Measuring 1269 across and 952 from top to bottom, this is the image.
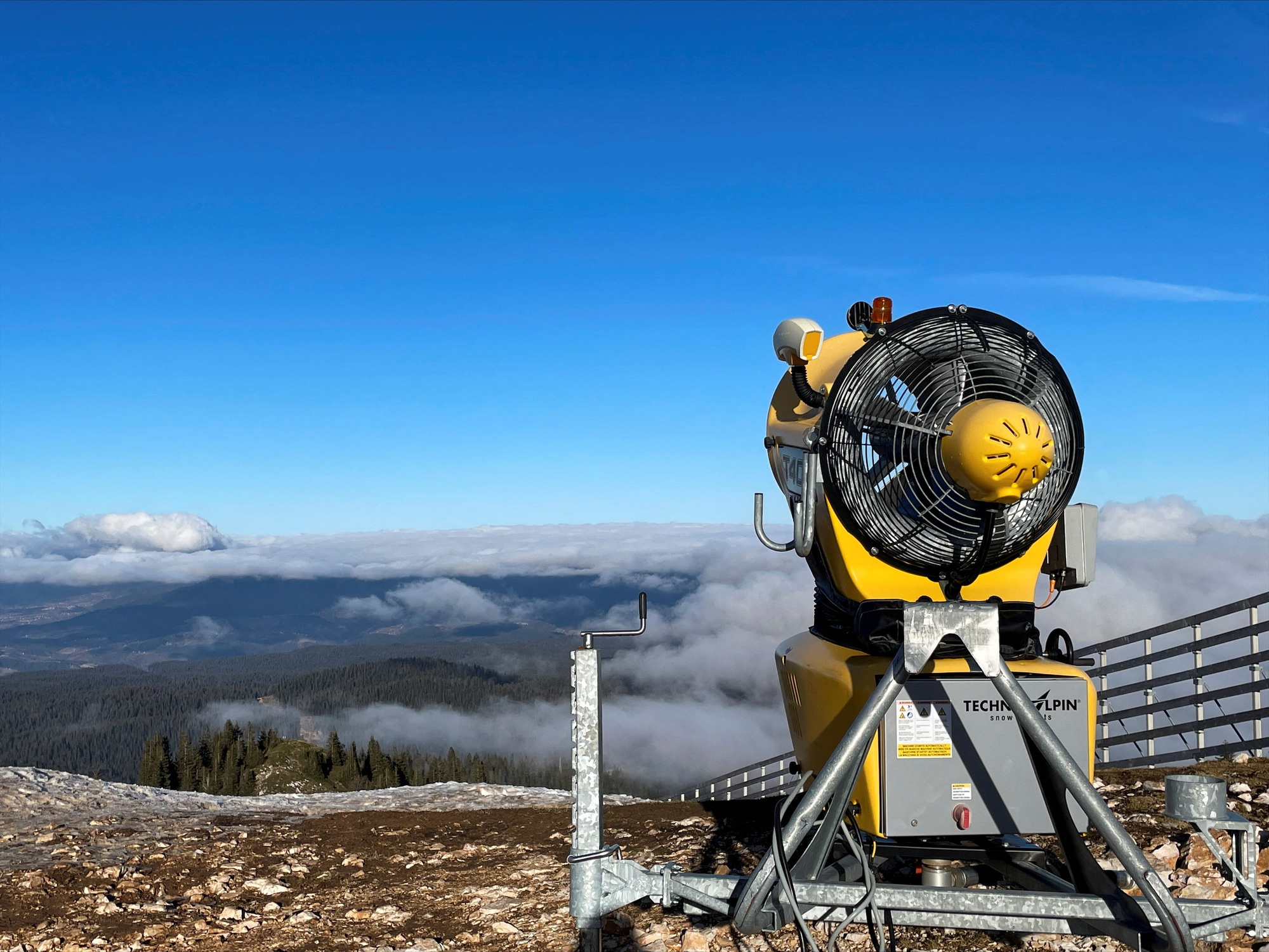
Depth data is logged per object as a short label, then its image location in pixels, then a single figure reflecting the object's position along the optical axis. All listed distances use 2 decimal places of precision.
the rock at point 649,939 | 6.30
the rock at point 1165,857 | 6.79
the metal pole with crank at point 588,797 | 4.05
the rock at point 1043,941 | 5.88
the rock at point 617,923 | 6.63
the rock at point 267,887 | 8.27
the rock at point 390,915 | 7.45
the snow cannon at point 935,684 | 4.27
